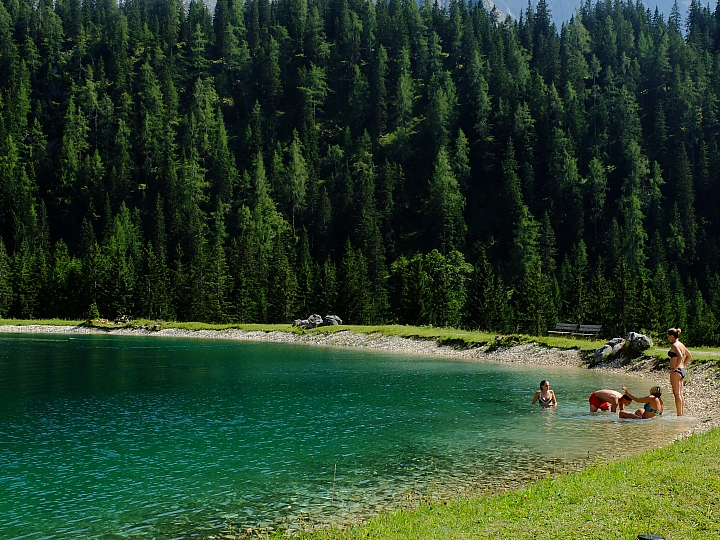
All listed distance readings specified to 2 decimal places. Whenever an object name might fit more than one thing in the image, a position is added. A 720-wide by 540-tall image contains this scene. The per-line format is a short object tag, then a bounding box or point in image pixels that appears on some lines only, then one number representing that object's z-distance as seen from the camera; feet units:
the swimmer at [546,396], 110.93
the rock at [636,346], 165.48
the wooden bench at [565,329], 231.30
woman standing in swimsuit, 93.04
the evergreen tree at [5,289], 420.77
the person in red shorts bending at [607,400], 102.55
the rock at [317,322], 326.65
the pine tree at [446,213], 551.59
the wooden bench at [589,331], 218.79
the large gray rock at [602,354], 172.55
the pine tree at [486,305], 332.39
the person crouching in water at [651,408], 97.25
